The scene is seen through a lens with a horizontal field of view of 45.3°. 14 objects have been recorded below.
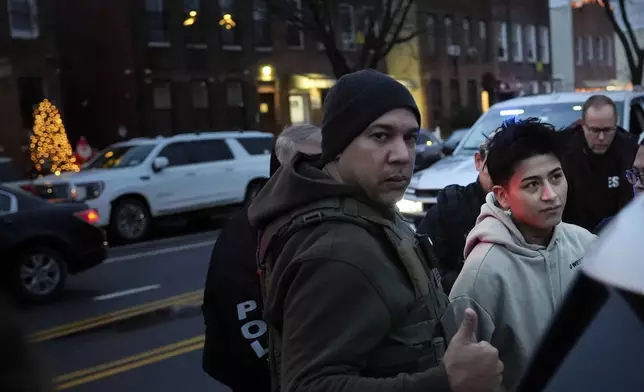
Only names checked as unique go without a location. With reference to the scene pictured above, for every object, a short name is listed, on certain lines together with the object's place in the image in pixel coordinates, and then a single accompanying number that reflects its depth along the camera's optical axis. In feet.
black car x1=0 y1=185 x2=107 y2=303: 29.53
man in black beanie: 6.00
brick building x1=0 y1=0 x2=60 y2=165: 74.23
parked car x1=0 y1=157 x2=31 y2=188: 41.63
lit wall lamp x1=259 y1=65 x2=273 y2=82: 94.27
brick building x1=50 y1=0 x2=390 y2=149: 83.30
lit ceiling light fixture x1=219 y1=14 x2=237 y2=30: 84.23
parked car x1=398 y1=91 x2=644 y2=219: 27.32
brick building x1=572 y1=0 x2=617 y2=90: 160.76
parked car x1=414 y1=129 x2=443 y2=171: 48.65
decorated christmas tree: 63.16
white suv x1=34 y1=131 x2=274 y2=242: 45.68
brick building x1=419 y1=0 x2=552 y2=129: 123.44
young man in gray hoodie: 8.12
